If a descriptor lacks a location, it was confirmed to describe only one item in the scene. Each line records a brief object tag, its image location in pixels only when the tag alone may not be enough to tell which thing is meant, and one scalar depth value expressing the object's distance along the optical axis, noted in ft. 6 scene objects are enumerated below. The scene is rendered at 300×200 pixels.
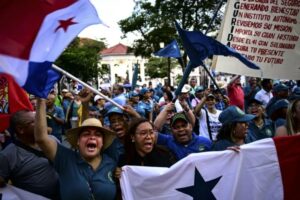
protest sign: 13.90
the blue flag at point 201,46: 11.88
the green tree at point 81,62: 97.77
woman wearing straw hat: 9.15
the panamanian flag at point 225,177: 9.87
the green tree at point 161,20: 84.08
